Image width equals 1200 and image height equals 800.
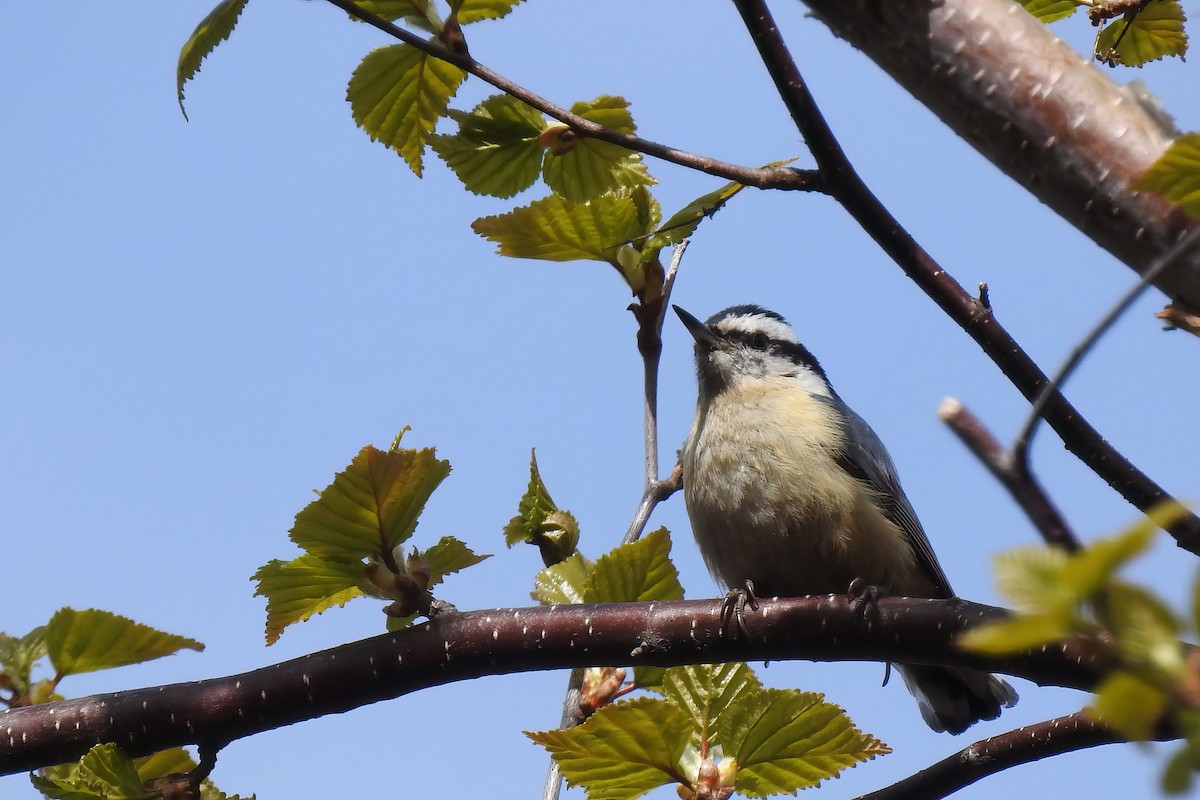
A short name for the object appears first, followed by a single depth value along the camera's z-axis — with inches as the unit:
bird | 314.7
